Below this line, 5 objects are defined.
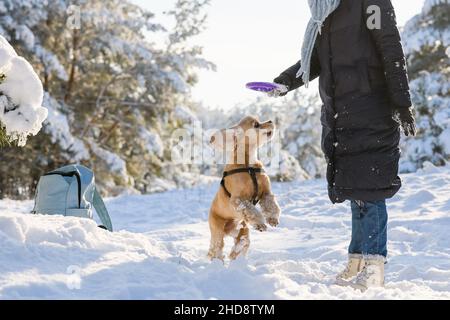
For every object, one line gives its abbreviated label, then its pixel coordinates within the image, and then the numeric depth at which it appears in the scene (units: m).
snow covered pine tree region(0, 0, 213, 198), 13.33
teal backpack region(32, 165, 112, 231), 4.80
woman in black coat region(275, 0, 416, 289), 3.33
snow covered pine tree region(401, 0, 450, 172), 14.75
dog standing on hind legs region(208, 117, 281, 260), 4.21
